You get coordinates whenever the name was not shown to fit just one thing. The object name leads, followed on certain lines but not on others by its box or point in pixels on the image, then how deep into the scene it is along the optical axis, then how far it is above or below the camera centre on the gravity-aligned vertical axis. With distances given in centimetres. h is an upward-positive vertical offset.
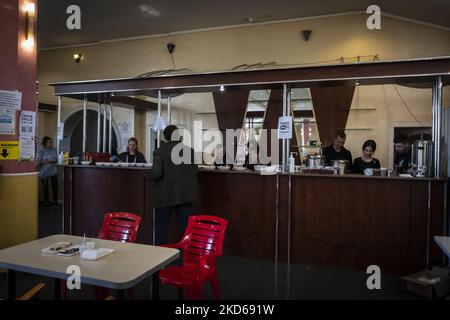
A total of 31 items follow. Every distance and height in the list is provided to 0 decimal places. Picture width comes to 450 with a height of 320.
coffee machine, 383 -1
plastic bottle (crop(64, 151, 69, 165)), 537 -9
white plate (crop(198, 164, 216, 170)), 465 -16
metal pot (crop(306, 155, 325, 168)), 438 -6
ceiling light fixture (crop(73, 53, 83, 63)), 839 +226
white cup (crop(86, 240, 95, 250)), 226 -58
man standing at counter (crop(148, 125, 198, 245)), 398 -29
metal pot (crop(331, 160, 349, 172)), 411 -9
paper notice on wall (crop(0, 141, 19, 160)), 360 +2
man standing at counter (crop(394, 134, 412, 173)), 487 +3
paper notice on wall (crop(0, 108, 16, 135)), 356 +31
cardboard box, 323 -115
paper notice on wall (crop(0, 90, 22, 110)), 355 +54
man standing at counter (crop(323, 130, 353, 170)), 550 +6
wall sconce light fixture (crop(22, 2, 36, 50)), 376 +135
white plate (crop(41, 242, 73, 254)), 224 -61
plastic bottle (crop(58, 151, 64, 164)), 539 -8
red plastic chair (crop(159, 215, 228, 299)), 251 -79
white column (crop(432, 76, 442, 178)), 378 +38
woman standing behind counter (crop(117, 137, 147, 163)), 566 +0
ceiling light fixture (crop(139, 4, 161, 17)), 605 +251
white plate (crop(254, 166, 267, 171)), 438 -16
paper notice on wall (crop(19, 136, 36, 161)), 374 +5
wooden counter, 374 -67
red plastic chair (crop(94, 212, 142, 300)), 292 -61
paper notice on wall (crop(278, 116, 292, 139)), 420 +34
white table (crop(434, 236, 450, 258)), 233 -59
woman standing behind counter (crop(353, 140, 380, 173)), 463 -5
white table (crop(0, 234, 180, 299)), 186 -63
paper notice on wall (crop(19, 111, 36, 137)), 373 +30
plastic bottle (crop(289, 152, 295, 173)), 423 -11
